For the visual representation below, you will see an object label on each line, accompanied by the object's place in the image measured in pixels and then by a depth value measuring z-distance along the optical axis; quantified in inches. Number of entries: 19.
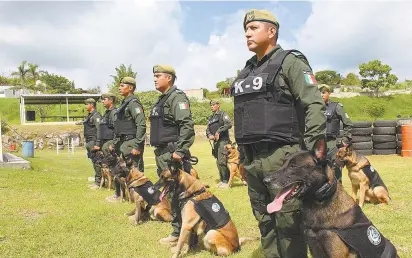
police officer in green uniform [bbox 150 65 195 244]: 203.0
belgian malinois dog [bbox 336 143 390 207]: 266.2
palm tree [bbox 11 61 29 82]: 2637.8
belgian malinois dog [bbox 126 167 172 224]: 251.3
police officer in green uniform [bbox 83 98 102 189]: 410.9
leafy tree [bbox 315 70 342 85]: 2780.5
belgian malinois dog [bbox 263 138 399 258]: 105.2
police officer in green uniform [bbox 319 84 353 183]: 275.5
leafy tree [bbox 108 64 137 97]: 1782.7
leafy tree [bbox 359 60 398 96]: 1941.9
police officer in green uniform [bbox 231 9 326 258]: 117.6
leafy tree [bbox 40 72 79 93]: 2484.5
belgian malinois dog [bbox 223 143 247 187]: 393.1
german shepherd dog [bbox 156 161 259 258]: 177.3
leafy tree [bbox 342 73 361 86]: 2712.1
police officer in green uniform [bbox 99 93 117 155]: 358.9
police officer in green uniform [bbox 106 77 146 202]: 269.0
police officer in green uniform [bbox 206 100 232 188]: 403.5
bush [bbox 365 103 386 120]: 1506.5
